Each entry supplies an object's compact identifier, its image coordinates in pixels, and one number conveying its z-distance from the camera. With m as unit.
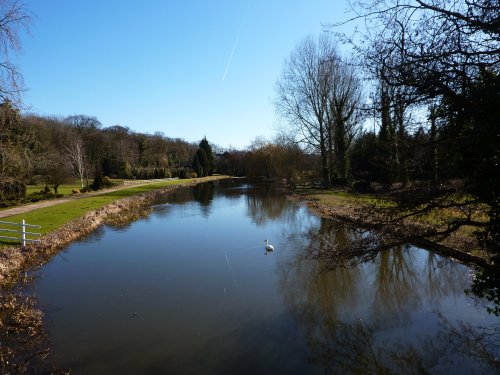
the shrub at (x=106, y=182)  36.19
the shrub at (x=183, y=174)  62.18
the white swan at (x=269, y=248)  12.70
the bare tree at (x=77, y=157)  36.16
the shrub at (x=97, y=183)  33.69
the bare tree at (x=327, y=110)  29.73
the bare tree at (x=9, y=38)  8.81
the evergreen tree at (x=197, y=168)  67.31
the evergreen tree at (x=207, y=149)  74.74
